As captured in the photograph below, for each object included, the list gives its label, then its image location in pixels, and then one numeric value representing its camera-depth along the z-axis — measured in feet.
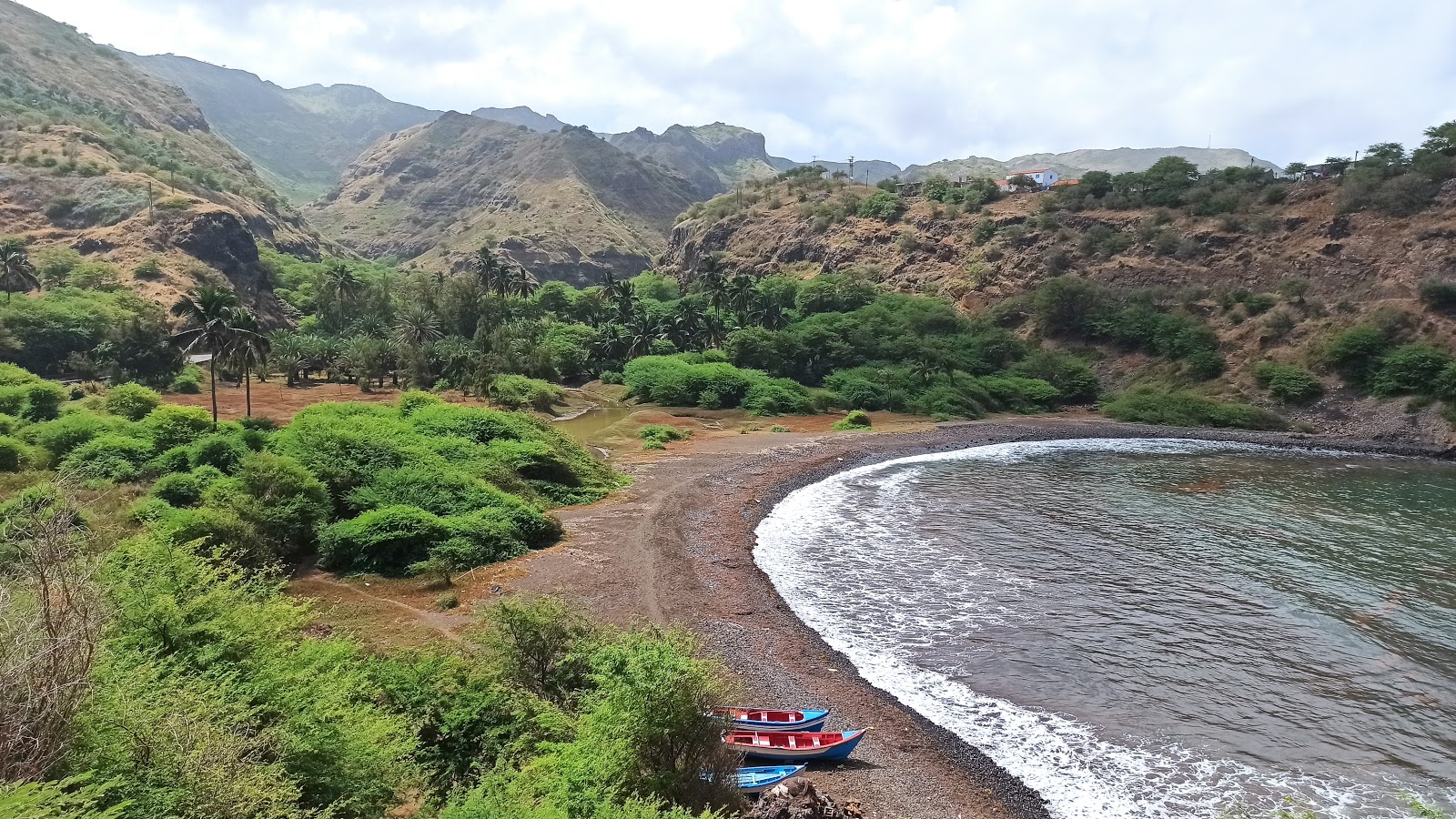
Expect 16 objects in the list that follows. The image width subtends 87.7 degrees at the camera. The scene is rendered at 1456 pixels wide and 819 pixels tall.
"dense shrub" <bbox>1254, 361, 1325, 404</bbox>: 232.32
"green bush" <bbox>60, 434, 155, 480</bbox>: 108.88
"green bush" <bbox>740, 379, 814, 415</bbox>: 235.93
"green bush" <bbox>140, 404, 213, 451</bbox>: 119.65
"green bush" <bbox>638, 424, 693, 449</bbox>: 179.22
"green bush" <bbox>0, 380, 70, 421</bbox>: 141.69
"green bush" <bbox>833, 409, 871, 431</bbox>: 219.41
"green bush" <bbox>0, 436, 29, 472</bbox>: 111.34
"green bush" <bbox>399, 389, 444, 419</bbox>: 153.17
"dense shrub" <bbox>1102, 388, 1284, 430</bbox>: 231.09
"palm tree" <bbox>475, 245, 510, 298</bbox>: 312.09
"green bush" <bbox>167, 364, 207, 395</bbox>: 212.02
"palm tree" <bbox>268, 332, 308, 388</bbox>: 245.65
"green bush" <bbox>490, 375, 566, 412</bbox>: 212.43
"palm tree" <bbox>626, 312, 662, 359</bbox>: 290.35
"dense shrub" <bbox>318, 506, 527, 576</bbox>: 95.04
